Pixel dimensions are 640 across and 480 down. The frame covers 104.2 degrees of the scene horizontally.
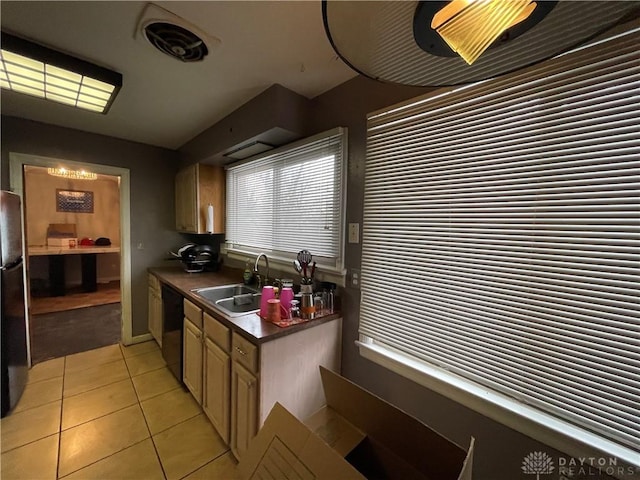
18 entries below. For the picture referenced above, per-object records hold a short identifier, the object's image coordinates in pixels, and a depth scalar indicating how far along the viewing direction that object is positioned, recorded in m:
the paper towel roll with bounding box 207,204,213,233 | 2.77
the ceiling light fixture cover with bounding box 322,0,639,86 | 0.44
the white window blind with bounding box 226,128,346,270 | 1.71
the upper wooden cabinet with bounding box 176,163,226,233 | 2.74
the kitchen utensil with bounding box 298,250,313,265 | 1.72
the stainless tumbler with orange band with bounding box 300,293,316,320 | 1.54
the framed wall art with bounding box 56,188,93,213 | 4.90
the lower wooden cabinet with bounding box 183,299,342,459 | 1.34
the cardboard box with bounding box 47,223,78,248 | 4.74
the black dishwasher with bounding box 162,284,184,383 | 2.12
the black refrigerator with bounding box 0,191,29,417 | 1.84
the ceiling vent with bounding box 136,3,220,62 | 1.16
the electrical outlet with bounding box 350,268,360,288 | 1.59
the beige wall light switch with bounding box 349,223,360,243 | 1.59
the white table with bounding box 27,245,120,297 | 4.37
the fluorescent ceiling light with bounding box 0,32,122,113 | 1.37
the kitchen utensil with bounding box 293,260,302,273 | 1.76
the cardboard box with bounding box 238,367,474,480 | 0.76
